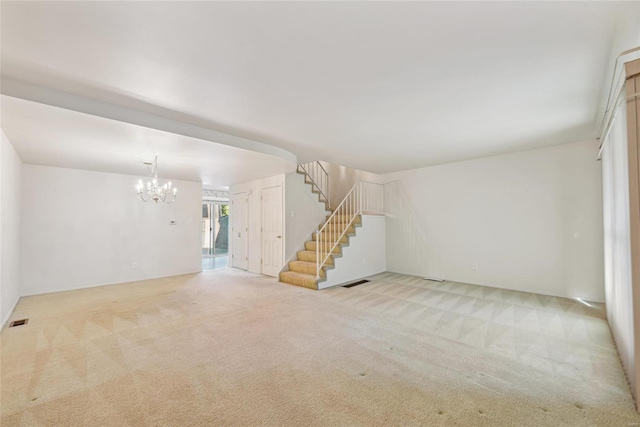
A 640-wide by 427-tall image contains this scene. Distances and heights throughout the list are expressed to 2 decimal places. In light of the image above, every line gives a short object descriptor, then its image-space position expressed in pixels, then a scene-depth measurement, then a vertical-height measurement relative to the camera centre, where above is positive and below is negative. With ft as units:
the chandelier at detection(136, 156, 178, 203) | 14.42 +1.78
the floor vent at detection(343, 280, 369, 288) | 17.40 -4.68
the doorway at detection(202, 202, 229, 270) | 33.78 -2.11
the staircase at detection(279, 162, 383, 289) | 17.66 -1.25
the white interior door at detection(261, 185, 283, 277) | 20.27 -1.12
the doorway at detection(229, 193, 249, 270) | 23.50 -1.26
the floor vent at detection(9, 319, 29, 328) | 11.10 -4.52
